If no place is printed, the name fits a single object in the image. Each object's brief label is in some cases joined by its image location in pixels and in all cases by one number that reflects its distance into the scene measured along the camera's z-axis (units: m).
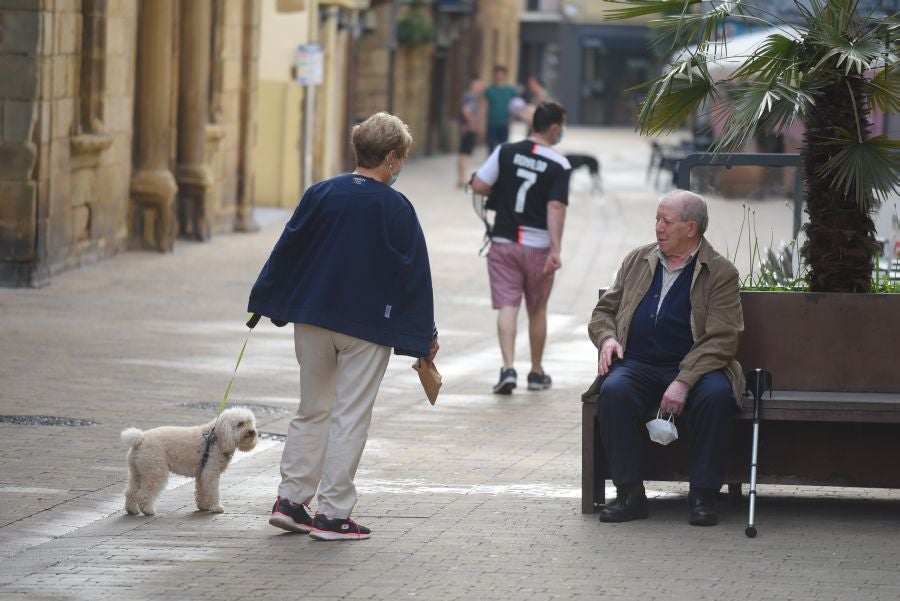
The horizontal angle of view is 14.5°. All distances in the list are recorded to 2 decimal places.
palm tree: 14.93
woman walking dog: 13.32
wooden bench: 14.42
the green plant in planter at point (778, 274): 15.54
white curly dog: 14.21
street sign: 51.83
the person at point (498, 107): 66.86
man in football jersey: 22.34
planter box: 14.70
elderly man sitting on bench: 13.97
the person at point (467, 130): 64.03
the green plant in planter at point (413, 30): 81.67
